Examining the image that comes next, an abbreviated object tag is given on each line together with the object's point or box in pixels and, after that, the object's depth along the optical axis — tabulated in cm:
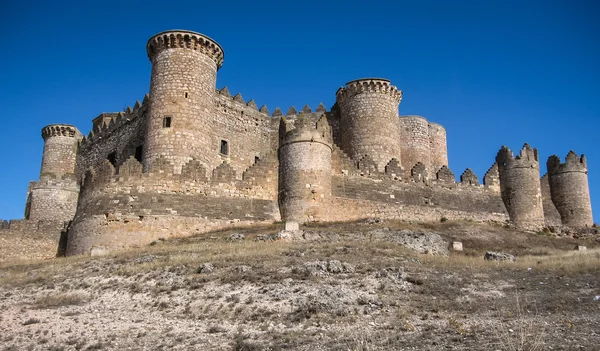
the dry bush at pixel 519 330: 870
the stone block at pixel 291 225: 2259
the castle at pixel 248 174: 2488
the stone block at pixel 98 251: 2150
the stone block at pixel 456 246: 2350
